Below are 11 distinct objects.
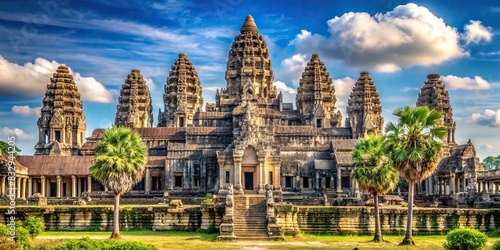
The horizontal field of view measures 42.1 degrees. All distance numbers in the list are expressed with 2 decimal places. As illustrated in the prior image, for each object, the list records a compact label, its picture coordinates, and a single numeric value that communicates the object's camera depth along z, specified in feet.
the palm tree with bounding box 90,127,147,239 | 111.75
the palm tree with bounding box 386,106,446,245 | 104.58
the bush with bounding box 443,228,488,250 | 90.12
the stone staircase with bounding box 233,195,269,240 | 114.73
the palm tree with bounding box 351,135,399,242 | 113.50
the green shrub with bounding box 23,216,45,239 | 99.68
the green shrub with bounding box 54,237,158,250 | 73.69
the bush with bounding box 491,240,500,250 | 83.20
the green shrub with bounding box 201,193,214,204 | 143.13
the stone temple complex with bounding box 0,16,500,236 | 186.09
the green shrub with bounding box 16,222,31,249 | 84.02
